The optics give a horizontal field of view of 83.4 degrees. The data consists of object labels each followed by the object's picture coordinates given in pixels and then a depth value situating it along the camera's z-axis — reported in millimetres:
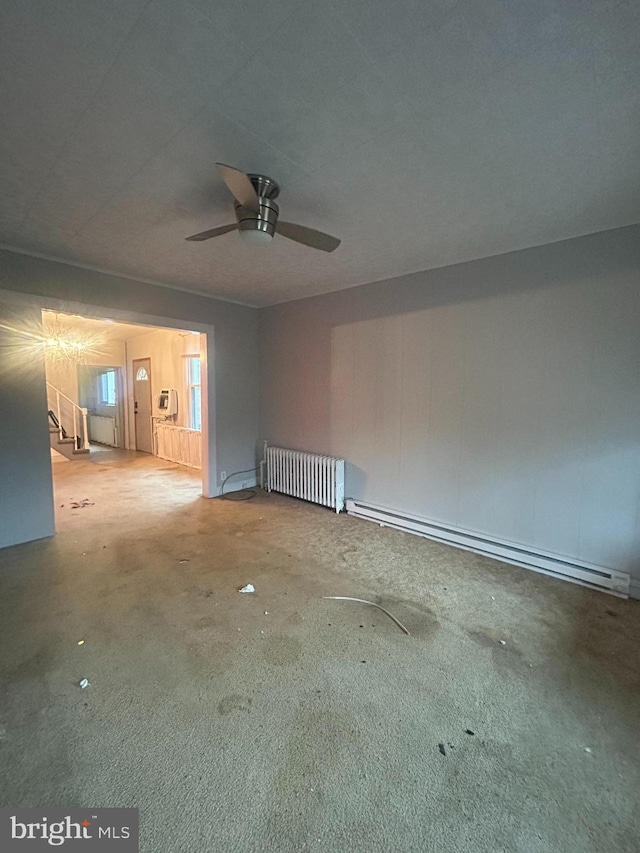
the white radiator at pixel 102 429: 9031
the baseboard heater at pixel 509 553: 2670
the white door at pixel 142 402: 7777
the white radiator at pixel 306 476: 4254
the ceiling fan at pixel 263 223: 1975
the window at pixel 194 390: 6586
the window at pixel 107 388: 9234
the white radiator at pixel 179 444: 6570
